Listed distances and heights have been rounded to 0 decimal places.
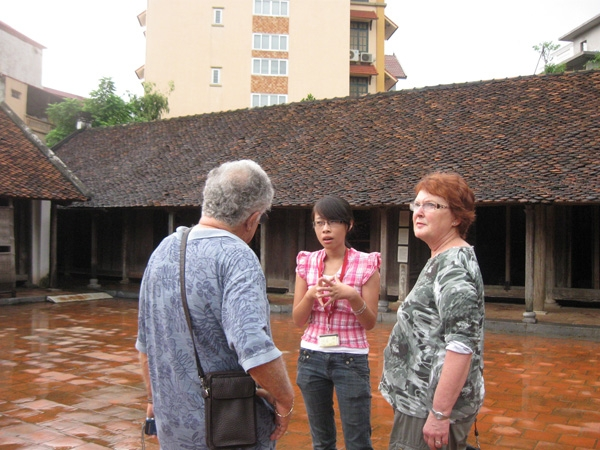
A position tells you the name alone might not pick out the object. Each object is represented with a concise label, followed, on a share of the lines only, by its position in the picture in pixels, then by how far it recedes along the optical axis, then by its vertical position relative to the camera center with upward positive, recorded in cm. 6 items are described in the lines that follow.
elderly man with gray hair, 204 -33
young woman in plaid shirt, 300 -53
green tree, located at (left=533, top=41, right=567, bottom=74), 3090 +942
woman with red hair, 226 -44
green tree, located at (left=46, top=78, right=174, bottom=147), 2769 +501
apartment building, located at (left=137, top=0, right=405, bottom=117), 3309 +936
